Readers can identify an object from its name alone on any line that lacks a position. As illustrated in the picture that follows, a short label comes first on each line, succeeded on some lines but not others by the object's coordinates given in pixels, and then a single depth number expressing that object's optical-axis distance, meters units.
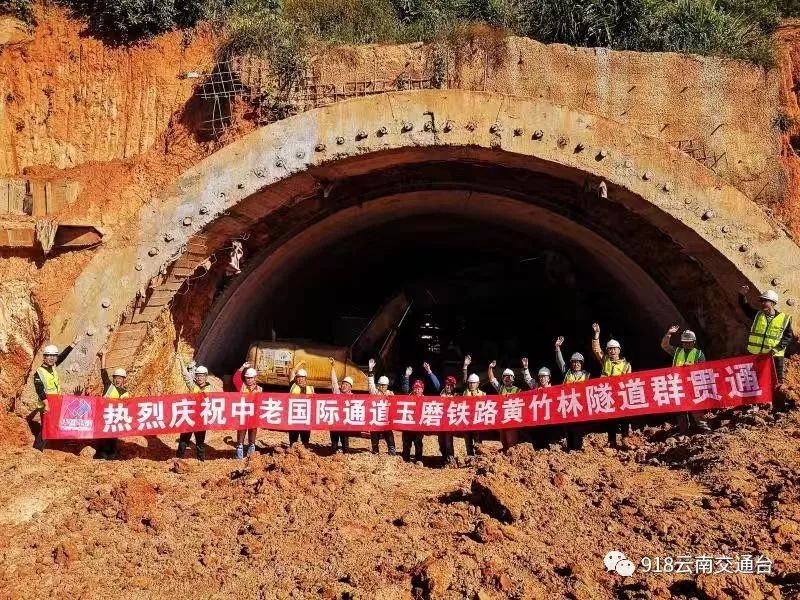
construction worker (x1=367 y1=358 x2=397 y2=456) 11.05
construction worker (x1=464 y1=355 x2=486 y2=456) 10.91
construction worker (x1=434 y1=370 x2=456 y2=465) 11.02
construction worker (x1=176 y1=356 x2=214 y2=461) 10.88
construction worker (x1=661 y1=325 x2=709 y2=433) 10.13
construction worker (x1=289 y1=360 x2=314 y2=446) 11.27
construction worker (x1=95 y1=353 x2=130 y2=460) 10.77
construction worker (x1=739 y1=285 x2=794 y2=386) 9.64
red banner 9.79
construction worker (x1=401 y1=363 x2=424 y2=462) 11.36
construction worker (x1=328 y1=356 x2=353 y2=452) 11.15
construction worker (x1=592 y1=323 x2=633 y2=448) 10.28
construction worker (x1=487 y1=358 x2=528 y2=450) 10.93
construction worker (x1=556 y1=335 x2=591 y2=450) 10.41
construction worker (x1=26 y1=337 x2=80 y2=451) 10.55
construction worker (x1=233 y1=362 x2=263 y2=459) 10.88
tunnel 11.27
